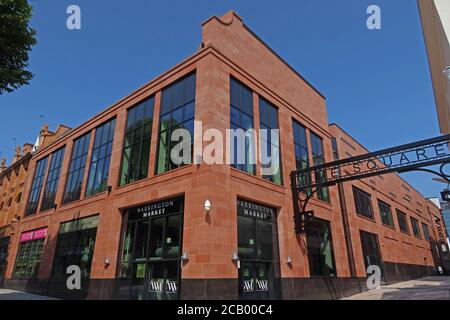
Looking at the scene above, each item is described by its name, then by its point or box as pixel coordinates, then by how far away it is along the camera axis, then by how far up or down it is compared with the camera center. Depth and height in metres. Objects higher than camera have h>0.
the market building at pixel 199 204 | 13.79 +4.17
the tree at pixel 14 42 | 12.27 +9.31
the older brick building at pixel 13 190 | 30.73 +10.07
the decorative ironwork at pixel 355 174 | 14.95 +5.62
